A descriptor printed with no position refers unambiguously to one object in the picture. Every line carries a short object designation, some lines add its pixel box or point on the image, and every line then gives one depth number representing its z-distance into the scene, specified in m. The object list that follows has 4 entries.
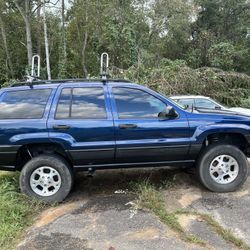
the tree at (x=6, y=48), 17.73
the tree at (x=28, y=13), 15.52
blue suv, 3.62
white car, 7.47
